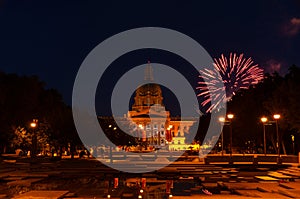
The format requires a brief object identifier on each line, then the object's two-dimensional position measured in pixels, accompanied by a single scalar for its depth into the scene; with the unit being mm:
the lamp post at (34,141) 46262
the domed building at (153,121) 177925
